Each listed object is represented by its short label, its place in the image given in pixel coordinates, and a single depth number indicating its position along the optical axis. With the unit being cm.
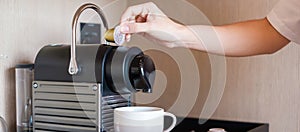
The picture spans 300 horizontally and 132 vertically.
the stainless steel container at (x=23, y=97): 97
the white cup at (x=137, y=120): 86
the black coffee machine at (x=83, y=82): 87
